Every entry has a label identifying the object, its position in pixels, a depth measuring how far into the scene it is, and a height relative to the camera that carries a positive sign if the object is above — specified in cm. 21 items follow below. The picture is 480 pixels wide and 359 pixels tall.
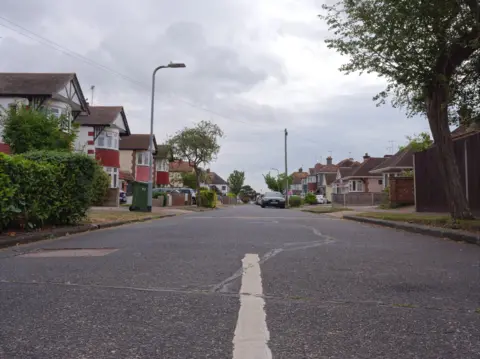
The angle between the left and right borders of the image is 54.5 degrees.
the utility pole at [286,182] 4964 +200
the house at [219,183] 14016 +511
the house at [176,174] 7559 +442
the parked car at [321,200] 6778 -4
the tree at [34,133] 1745 +255
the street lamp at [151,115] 2344 +446
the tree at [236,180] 13712 +584
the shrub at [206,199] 4097 +8
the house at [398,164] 4006 +313
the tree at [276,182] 12681 +514
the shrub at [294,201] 4659 -12
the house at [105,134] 3750 +547
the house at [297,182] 13425 +536
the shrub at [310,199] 5212 +9
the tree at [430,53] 1162 +398
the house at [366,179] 5953 +273
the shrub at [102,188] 2779 +72
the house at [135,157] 5262 +488
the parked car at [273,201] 4234 -11
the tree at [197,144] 3975 +480
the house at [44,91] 2764 +672
